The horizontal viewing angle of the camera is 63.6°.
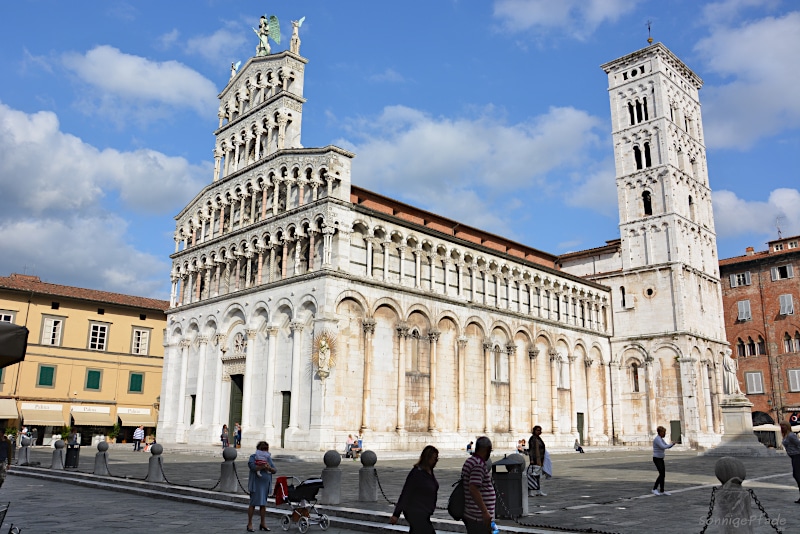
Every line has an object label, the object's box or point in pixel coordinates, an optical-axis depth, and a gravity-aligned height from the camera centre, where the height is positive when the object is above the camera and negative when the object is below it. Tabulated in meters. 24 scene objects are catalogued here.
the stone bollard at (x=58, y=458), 21.68 -1.64
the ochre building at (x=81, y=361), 41.69 +3.24
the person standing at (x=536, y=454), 14.63 -0.95
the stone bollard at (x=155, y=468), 17.39 -1.55
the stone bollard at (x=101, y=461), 19.44 -1.55
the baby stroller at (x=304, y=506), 11.06 -1.62
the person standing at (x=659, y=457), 14.37 -0.97
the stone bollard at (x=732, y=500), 7.48 -1.00
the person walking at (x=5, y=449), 10.93 -0.69
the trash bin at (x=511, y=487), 11.36 -1.29
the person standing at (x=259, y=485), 11.39 -1.29
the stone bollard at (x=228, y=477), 15.22 -1.56
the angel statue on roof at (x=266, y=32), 38.97 +22.51
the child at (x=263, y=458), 11.55 -0.84
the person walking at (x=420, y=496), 7.24 -0.93
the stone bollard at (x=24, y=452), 23.14 -1.57
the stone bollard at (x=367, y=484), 13.80 -1.52
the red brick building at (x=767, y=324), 50.16 +7.16
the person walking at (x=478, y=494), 7.04 -0.89
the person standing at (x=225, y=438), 31.42 -1.35
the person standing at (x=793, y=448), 13.05 -0.66
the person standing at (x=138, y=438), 34.34 -1.50
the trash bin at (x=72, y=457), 21.81 -1.60
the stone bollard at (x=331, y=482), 13.56 -1.46
